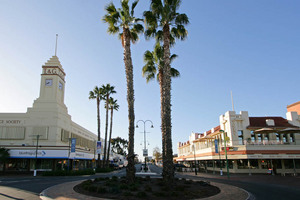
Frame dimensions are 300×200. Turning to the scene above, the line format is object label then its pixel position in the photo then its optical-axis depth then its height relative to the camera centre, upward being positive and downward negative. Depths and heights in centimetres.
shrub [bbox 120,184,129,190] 1546 -236
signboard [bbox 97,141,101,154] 4240 +87
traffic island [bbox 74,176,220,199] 1325 -251
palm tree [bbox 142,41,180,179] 2362 +903
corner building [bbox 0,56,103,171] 4153 +386
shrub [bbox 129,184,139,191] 1496 -236
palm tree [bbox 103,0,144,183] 1815 +1048
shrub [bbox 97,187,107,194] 1452 -238
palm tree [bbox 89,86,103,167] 4981 +1220
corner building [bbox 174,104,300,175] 3872 +57
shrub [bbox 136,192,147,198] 1302 -242
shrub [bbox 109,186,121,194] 1426 -237
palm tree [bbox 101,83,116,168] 5012 +1295
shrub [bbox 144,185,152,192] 1457 -239
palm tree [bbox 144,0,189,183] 1612 +994
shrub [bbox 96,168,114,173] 4481 -358
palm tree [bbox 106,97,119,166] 5326 +1071
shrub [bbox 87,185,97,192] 1528 -238
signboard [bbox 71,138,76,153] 4006 +143
